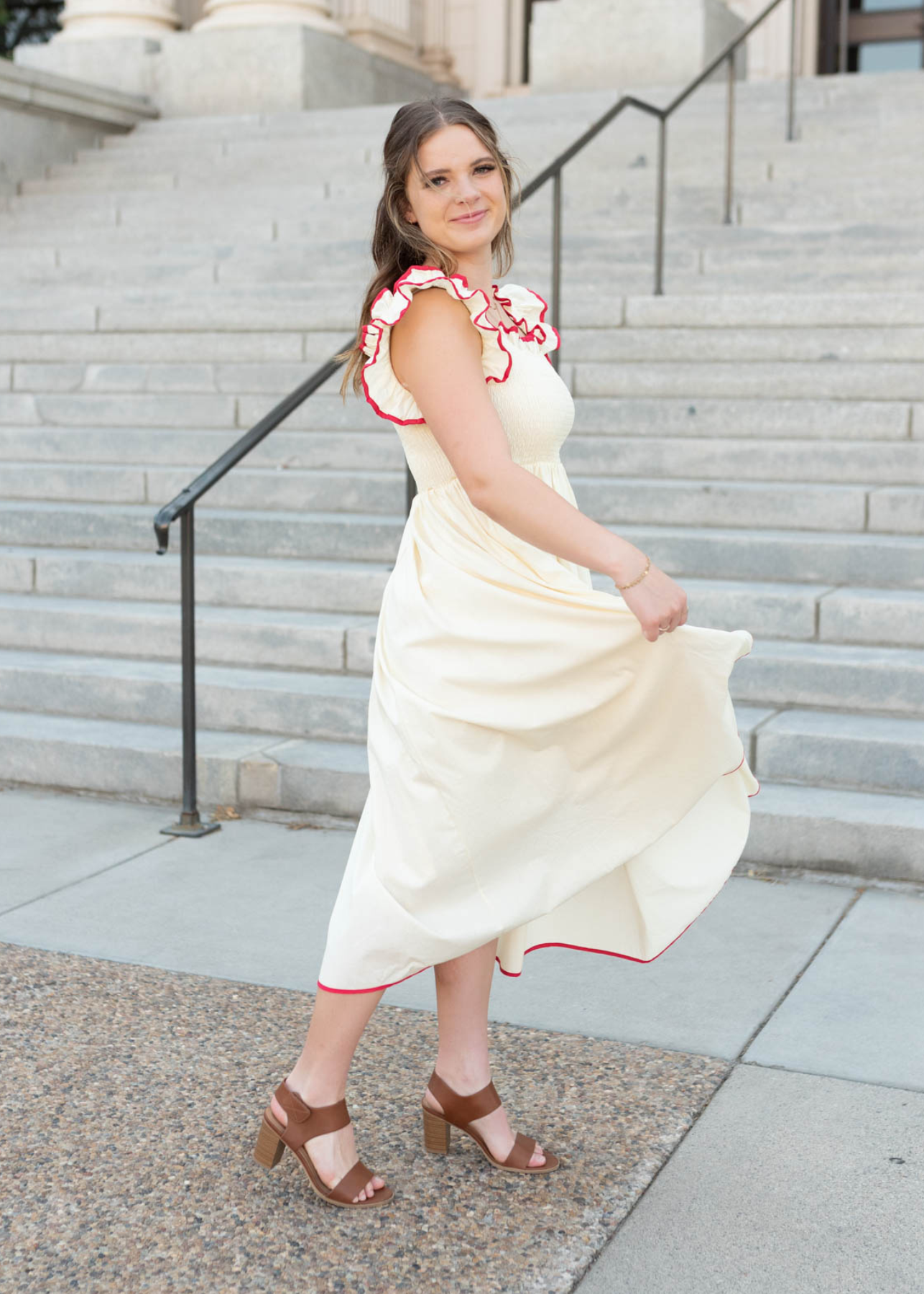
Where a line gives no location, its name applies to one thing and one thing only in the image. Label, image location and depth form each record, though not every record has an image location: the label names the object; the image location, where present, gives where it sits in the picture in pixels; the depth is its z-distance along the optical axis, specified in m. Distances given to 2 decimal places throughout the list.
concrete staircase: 5.09
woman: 2.42
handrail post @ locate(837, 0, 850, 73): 13.75
